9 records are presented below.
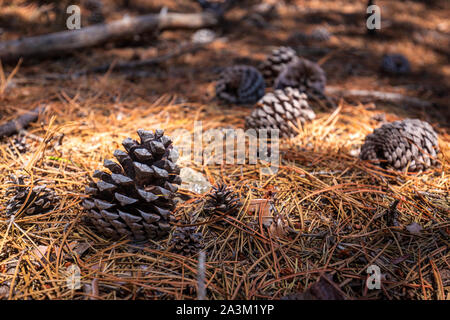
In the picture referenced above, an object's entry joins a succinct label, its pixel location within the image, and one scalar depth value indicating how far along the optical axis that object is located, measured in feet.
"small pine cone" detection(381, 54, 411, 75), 5.23
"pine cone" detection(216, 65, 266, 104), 4.77
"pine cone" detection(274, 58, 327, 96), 4.78
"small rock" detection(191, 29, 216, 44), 5.64
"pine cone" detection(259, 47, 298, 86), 4.94
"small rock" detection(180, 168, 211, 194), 4.22
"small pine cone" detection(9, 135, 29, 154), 4.33
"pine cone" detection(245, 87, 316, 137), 4.49
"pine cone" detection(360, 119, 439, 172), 4.30
